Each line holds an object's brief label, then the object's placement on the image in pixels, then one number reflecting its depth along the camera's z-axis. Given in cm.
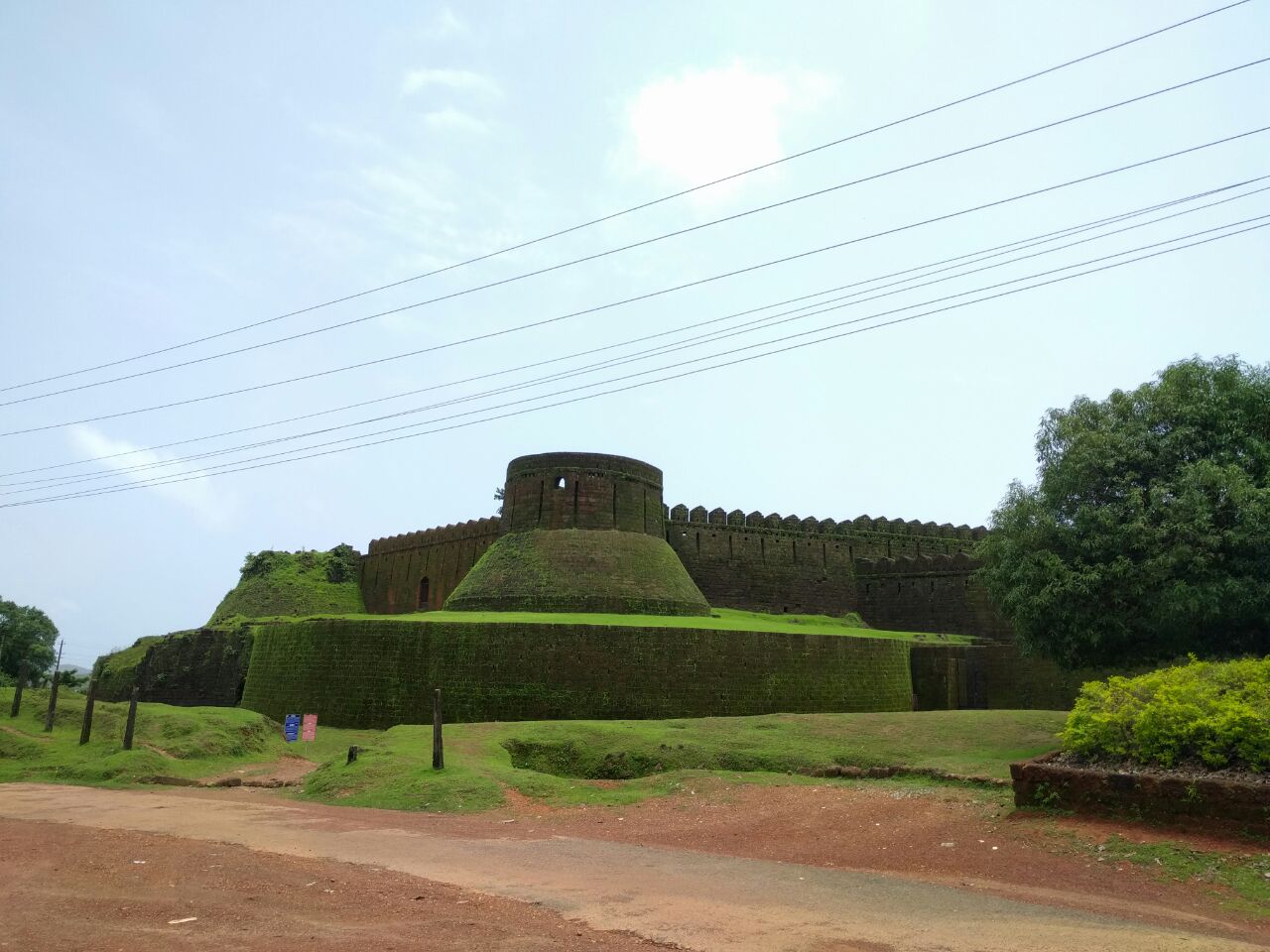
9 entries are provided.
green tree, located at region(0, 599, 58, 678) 4350
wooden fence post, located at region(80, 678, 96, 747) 1719
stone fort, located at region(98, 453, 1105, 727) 2031
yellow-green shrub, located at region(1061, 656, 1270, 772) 821
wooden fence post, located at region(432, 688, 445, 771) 1279
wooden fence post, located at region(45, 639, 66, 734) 1834
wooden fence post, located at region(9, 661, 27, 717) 1950
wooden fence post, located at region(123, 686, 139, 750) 1609
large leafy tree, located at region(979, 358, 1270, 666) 1270
